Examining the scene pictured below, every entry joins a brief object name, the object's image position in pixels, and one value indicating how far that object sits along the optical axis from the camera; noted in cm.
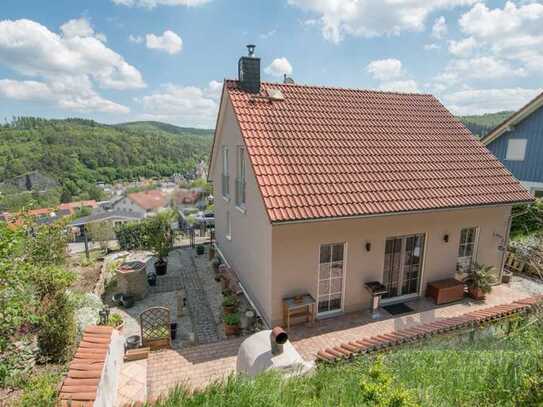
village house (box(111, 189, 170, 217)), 8856
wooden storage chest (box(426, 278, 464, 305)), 1063
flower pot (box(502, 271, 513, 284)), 1249
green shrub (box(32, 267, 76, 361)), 703
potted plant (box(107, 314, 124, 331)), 895
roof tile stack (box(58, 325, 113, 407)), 461
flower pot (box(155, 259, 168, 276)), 1420
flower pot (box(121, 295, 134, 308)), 1146
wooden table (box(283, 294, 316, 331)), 898
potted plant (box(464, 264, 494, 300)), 1082
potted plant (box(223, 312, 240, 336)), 934
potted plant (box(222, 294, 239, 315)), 1014
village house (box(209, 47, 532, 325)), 909
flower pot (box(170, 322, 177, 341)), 937
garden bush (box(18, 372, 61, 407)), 444
